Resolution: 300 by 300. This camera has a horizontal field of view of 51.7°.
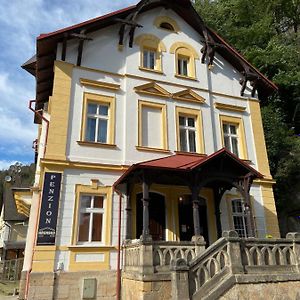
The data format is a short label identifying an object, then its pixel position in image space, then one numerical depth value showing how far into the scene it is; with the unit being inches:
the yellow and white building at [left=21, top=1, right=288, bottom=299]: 392.5
